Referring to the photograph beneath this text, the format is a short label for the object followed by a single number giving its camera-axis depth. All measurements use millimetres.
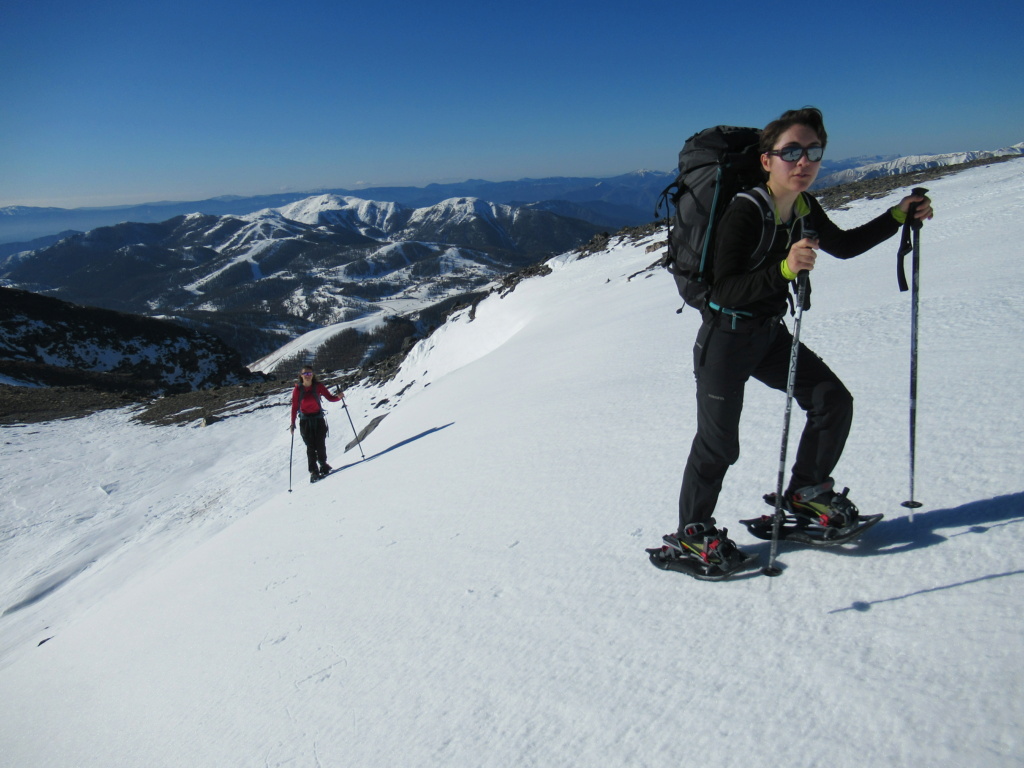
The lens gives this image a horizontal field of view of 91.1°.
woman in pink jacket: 10750
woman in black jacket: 2178
